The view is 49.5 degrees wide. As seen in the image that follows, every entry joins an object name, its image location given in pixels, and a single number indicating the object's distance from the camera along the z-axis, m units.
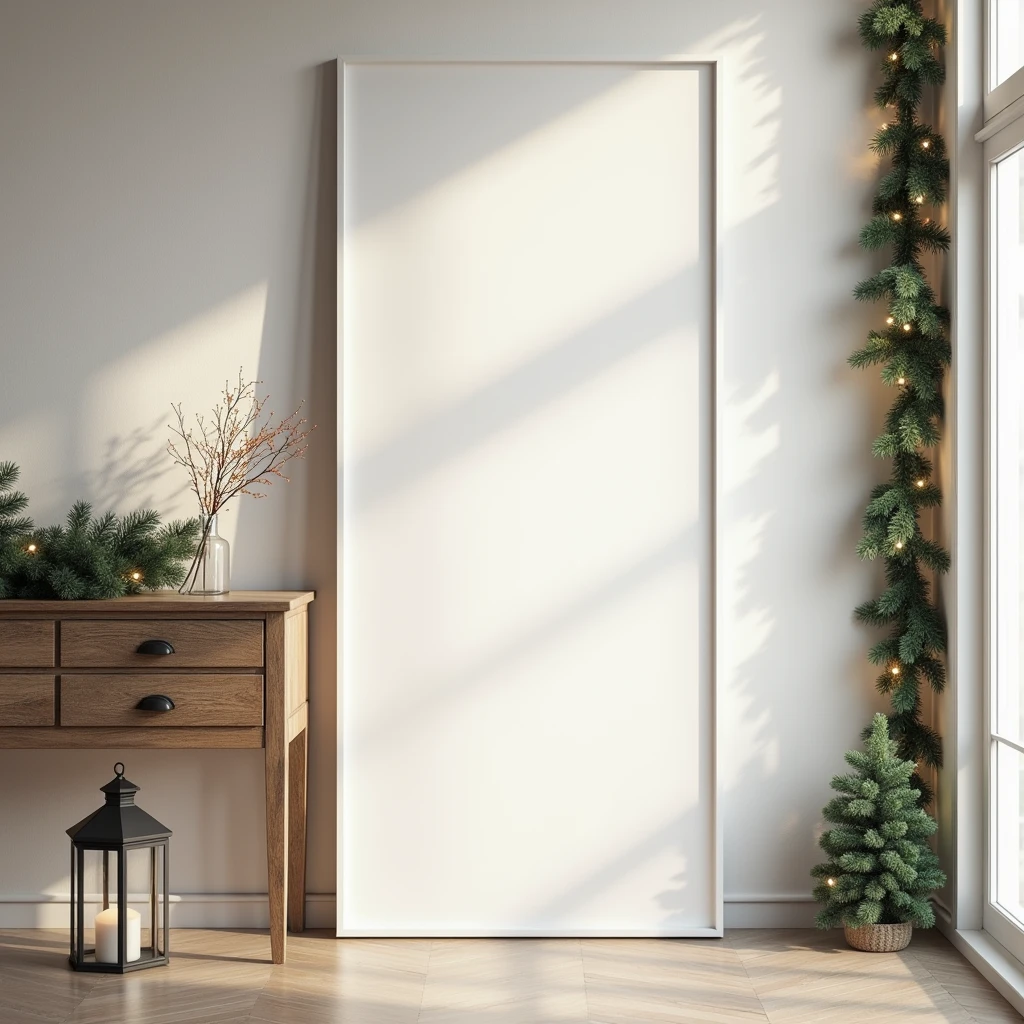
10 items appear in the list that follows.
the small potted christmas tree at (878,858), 2.72
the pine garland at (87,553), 2.70
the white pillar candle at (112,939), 2.69
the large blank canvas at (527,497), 2.94
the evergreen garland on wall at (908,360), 2.93
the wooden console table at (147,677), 2.63
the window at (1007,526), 2.68
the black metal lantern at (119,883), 2.65
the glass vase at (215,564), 2.85
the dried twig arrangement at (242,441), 3.01
